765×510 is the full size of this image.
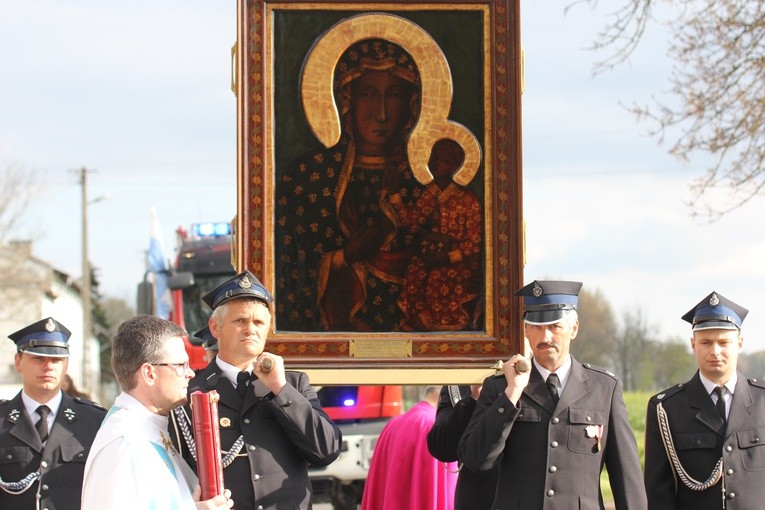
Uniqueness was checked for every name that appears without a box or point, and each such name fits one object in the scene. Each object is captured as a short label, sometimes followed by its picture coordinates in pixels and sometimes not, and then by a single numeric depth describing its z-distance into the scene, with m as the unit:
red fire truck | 14.38
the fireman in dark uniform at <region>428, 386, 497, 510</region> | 6.98
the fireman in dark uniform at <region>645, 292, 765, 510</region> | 6.58
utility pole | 49.47
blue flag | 17.50
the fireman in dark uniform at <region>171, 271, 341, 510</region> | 6.07
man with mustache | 6.20
